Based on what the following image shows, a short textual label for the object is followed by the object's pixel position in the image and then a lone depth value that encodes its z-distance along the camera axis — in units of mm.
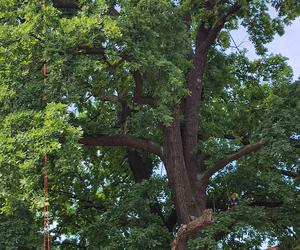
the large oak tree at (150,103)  9156
